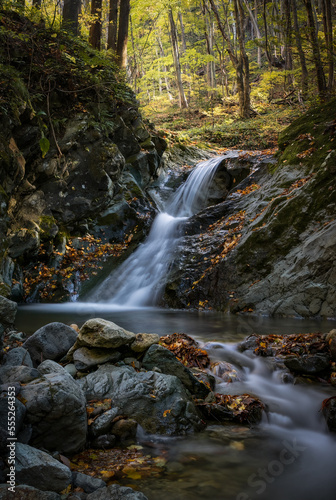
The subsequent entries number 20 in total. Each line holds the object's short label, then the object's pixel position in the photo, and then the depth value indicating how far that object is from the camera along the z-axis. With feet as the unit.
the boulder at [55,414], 8.91
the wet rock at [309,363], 13.73
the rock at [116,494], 6.89
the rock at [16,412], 8.07
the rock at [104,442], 9.75
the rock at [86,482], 7.58
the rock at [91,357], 13.06
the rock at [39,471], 7.19
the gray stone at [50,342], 13.84
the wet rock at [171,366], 12.52
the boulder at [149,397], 10.88
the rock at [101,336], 13.41
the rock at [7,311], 15.33
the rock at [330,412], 10.78
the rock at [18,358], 11.86
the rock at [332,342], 13.99
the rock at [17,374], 9.77
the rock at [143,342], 14.10
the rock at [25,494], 6.12
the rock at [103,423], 10.03
